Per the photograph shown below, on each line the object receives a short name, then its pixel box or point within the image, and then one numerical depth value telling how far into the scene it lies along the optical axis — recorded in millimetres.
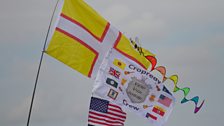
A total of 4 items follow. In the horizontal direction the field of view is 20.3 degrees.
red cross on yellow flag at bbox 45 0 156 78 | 27516
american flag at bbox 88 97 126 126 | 28547
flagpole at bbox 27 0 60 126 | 23027
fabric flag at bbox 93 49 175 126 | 28516
